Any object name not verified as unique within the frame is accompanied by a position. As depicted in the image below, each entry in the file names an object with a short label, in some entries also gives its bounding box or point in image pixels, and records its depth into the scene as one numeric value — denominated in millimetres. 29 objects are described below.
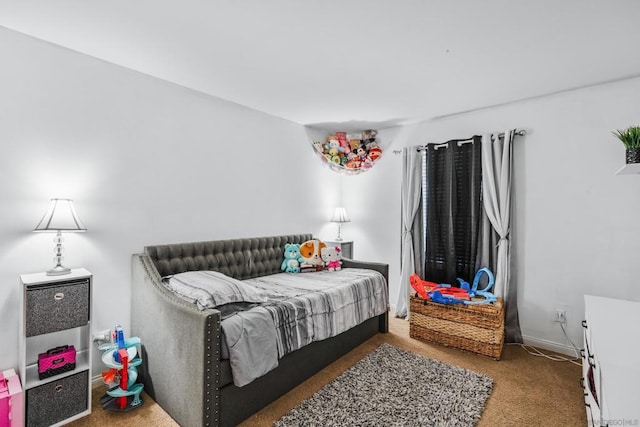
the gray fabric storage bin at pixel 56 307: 1760
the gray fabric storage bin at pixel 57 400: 1773
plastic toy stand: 1982
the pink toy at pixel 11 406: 1677
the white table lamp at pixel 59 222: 1907
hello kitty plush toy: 3445
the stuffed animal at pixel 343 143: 4153
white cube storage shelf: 1764
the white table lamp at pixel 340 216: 4198
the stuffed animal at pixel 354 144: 4129
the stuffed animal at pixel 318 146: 4090
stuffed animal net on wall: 4059
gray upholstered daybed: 1670
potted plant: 2043
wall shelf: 1973
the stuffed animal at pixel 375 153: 4004
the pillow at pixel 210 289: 2012
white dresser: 1025
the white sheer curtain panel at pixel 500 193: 3021
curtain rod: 2992
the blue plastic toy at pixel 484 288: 2920
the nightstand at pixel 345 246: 4000
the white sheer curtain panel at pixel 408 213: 3688
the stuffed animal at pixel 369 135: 4047
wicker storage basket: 2670
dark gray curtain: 3240
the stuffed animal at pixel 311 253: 3430
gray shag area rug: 1863
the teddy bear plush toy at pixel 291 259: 3404
